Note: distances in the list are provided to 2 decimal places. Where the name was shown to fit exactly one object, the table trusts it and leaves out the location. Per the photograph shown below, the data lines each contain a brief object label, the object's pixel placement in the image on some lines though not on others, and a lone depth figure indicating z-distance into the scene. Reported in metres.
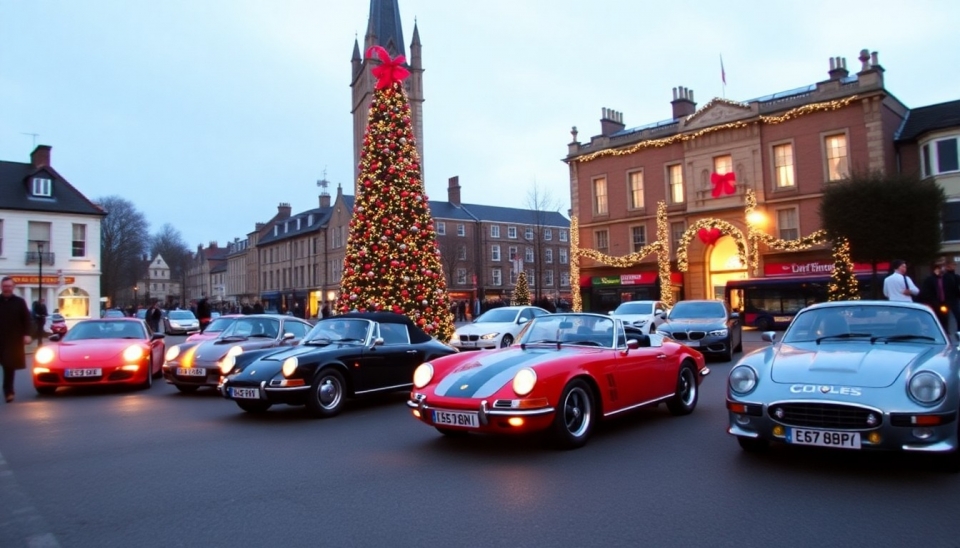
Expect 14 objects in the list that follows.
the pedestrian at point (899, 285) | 11.63
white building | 36.09
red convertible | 6.29
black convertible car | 8.69
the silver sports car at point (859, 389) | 5.11
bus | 30.00
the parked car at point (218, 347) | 11.27
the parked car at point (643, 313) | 19.77
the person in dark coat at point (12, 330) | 9.91
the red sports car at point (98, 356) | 11.48
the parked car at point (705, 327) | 15.26
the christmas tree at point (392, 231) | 18.62
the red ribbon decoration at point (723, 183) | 36.91
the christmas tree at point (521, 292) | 40.38
